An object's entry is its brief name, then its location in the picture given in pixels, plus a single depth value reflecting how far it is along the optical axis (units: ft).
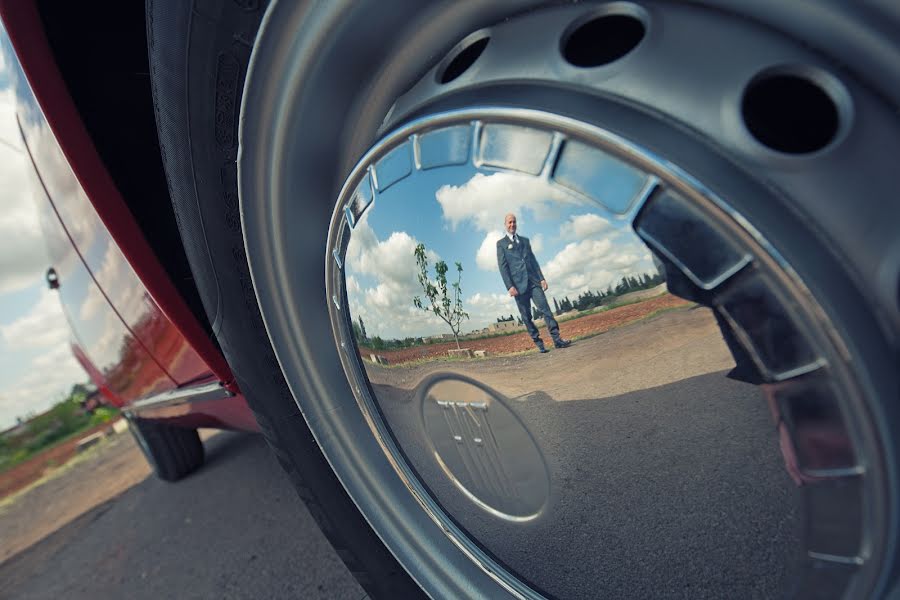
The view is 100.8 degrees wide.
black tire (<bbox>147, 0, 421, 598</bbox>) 0.54
